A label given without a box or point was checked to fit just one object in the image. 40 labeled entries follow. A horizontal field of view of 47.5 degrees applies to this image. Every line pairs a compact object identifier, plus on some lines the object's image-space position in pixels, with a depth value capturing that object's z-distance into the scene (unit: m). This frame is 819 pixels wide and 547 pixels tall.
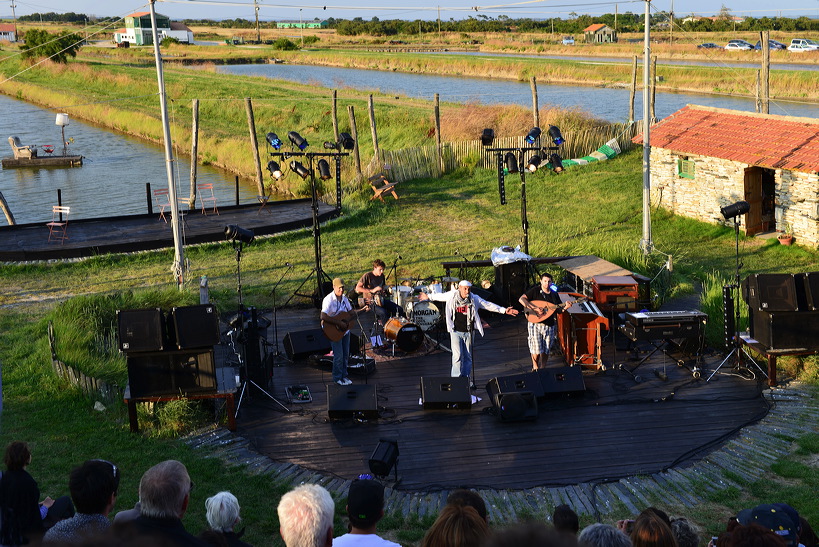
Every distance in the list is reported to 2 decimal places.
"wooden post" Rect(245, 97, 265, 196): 27.46
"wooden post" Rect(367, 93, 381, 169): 26.98
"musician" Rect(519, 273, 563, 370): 12.34
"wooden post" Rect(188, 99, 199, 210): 25.84
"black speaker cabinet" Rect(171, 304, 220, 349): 11.02
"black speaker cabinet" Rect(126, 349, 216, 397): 11.11
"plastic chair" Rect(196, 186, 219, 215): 31.53
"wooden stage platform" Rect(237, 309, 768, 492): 10.12
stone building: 19.11
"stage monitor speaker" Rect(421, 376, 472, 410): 11.59
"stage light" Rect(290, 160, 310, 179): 16.61
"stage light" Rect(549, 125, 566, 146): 18.23
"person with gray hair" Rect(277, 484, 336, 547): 4.88
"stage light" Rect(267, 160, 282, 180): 17.08
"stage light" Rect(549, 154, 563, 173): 18.00
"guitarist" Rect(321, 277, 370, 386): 12.15
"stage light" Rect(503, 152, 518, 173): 17.39
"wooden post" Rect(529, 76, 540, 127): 28.99
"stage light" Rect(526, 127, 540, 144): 18.50
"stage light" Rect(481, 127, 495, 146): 20.53
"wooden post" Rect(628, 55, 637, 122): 30.73
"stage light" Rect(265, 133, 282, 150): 17.61
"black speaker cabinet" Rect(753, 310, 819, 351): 12.02
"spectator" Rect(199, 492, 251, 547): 6.12
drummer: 14.44
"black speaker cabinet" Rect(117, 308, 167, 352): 10.95
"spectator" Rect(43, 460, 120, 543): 5.48
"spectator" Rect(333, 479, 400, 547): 5.55
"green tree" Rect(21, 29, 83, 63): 65.00
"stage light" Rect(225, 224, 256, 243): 14.58
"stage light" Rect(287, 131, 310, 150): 17.55
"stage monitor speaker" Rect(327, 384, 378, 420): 11.39
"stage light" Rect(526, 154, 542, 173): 17.63
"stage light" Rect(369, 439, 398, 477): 9.59
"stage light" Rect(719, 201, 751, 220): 13.94
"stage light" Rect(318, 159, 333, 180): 17.58
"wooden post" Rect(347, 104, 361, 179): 27.47
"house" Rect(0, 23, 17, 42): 126.85
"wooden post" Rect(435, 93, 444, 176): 28.08
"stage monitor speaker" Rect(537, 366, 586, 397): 11.81
